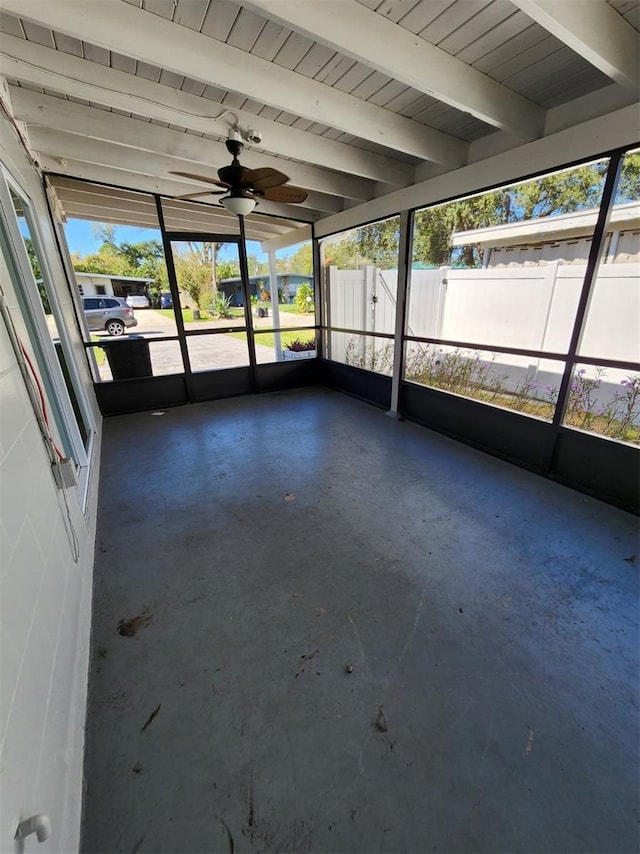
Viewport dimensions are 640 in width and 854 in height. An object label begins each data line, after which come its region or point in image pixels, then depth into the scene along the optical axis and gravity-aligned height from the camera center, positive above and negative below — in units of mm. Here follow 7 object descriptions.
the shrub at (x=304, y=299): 5836 -82
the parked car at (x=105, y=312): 4273 -141
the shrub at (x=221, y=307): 4938 -134
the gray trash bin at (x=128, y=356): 4574 -715
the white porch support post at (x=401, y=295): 3840 -39
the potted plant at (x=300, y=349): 6148 -929
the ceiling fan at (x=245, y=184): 2541 +821
